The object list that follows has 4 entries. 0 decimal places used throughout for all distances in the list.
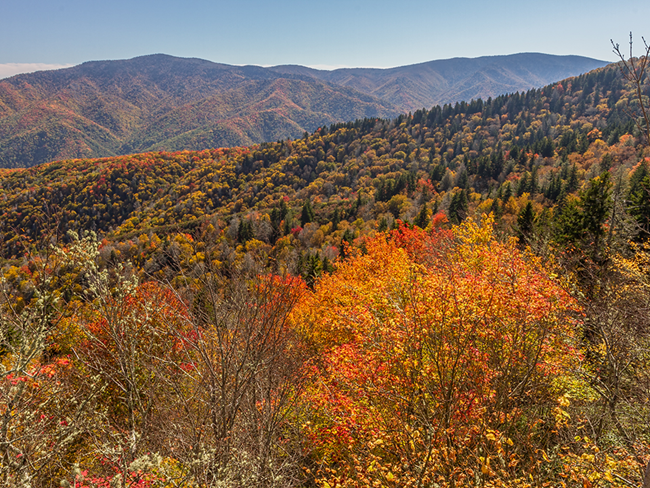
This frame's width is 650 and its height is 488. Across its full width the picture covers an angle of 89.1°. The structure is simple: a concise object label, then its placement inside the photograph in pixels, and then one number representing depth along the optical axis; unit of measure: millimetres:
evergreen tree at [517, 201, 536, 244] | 35434
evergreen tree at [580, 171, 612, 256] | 23484
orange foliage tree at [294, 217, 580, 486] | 7617
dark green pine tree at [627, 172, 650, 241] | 23675
